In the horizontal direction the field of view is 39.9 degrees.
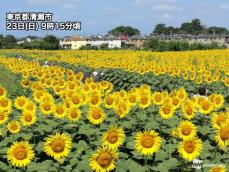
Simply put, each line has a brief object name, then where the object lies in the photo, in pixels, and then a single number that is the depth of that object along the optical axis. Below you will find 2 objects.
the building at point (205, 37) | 63.60
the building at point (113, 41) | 70.37
